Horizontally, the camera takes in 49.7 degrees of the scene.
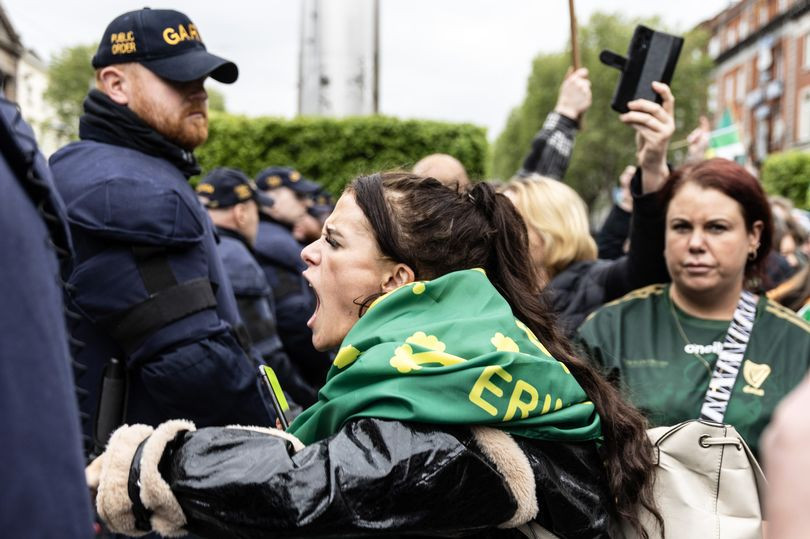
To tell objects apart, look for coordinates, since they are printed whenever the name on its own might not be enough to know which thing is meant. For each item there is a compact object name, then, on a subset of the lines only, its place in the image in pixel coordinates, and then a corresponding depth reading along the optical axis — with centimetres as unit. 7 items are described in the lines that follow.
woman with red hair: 280
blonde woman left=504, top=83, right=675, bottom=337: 325
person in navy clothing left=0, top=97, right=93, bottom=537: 85
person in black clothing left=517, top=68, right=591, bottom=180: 444
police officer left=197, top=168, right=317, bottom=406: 432
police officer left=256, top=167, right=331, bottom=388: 544
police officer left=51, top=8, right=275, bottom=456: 262
